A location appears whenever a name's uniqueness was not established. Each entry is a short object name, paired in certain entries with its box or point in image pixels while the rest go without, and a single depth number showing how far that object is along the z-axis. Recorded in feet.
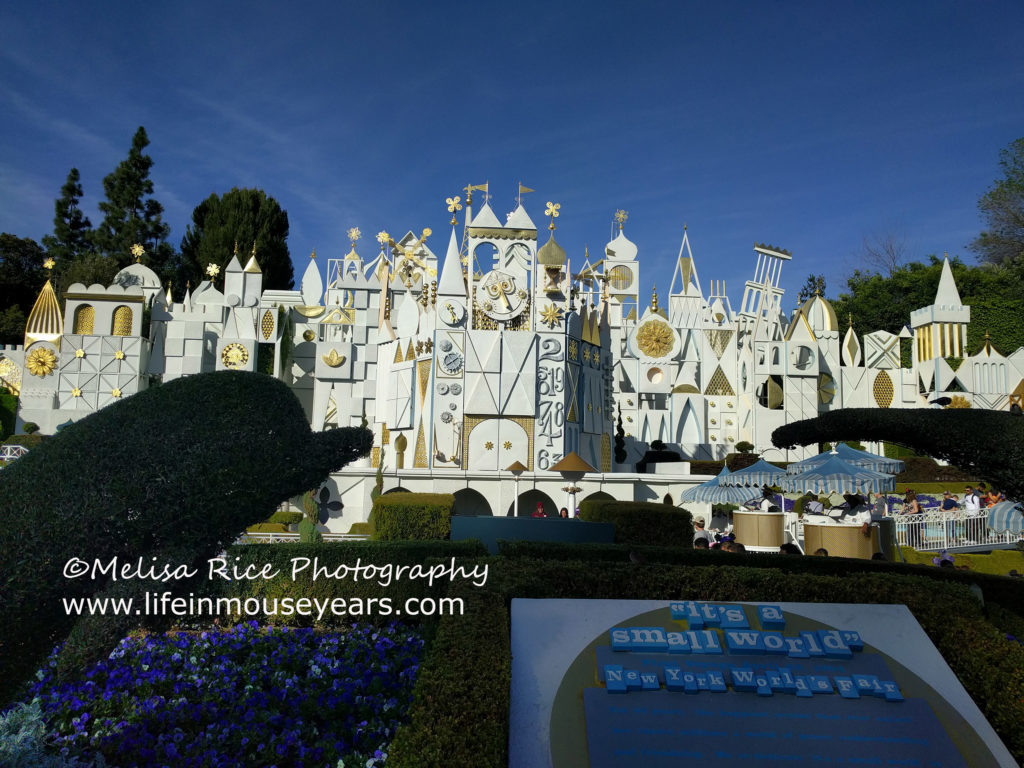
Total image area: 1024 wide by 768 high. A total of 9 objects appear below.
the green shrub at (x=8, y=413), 144.15
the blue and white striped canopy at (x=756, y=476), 71.36
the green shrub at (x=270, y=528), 76.07
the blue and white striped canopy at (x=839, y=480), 62.44
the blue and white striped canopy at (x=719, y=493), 72.49
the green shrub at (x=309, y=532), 50.98
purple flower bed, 22.77
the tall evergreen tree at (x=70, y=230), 189.78
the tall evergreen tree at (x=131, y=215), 193.06
